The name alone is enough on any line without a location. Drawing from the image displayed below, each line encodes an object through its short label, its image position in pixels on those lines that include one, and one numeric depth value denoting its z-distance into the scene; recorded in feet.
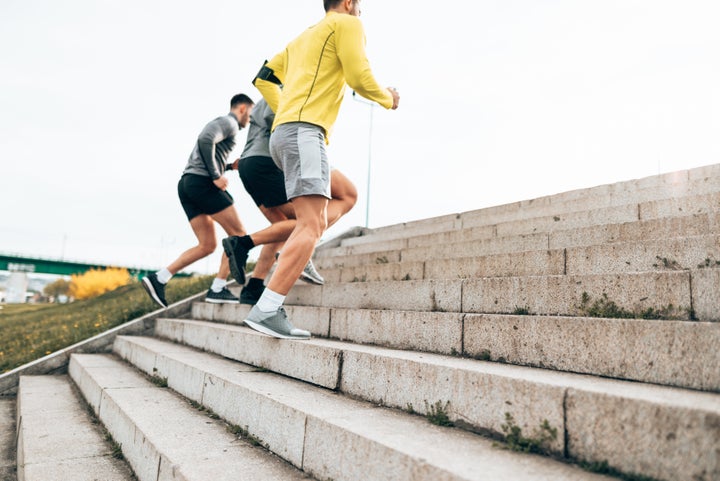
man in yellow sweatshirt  9.57
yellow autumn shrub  113.50
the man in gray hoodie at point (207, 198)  16.35
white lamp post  53.16
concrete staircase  4.83
